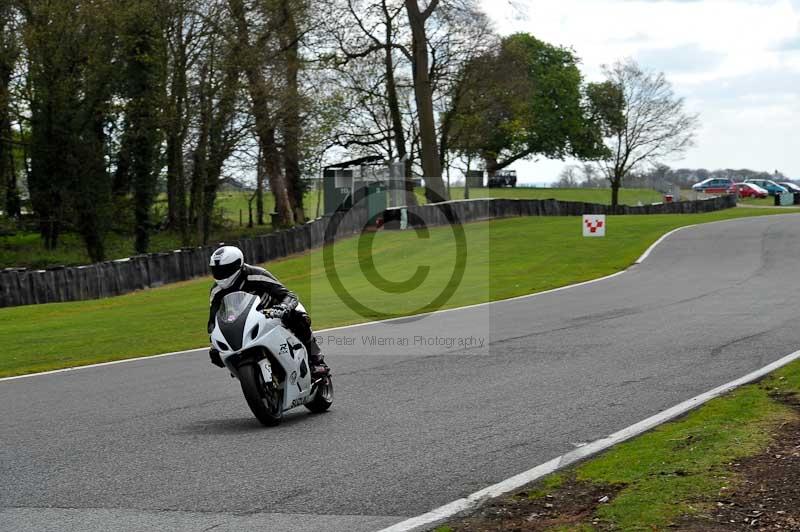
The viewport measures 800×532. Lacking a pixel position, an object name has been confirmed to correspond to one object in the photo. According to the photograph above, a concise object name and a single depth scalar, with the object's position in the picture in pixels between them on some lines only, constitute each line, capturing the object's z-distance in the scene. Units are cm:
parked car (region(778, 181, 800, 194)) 8719
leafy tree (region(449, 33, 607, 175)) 6544
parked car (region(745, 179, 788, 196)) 8709
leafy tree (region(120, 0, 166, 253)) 4181
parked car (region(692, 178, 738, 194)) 8891
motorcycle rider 932
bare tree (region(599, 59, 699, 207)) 8175
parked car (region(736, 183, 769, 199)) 8231
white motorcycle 914
